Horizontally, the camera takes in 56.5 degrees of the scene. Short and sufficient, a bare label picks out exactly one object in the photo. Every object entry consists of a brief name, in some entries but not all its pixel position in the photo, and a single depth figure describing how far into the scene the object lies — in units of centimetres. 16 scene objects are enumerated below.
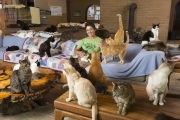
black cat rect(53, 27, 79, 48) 318
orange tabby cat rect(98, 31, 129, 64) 210
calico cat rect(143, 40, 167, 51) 204
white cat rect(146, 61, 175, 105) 102
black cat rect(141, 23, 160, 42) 244
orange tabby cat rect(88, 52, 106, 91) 133
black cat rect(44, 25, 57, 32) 399
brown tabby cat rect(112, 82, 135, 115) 97
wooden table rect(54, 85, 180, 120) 101
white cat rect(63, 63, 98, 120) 106
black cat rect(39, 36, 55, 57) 269
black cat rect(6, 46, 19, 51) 317
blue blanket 189
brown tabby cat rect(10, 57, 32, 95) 148
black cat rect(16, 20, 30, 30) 381
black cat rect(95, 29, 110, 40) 291
